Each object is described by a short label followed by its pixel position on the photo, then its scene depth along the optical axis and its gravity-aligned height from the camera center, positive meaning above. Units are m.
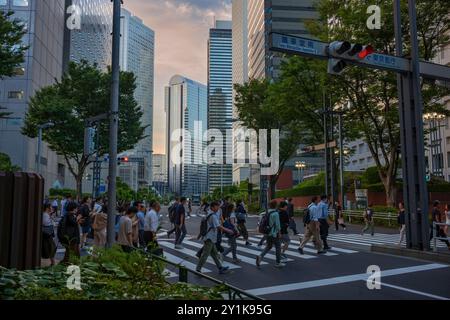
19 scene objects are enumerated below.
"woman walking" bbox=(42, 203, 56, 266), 9.05 -1.03
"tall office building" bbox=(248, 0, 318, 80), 83.12 +33.67
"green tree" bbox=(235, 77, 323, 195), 30.47 +6.56
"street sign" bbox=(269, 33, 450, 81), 10.91 +3.86
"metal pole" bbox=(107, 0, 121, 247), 10.57 +2.01
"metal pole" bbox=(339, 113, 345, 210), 30.49 +3.50
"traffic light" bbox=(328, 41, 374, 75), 10.77 +3.48
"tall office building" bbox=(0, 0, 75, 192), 46.56 +11.89
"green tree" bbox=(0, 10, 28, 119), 21.14 +7.35
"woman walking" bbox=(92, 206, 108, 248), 11.76 -0.91
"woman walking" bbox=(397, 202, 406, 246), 16.94 -0.90
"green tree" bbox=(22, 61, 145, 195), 31.11 +6.08
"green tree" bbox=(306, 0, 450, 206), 24.20 +7.06
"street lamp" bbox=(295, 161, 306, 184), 83.31 +3.51
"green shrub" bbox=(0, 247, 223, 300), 4.67 -1.07
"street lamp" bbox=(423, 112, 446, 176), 53.00 +5.37
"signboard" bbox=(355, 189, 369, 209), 34.56 -0.15
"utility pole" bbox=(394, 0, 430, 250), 13.76 +1.49
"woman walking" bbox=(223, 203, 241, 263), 12.52 -1.16
